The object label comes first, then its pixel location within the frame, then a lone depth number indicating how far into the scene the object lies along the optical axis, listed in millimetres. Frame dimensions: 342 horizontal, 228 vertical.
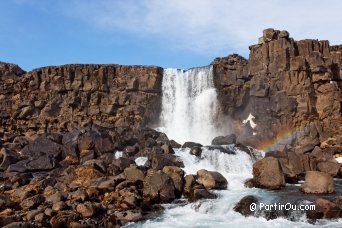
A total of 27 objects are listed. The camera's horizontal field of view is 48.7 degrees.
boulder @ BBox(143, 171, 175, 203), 24859
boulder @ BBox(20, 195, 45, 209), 23672
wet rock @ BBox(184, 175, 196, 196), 26156
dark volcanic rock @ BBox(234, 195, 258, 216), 21789
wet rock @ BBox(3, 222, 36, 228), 19609
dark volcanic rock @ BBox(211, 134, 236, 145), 40781
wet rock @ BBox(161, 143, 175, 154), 36000
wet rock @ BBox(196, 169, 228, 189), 27469
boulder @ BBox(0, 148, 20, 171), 33438
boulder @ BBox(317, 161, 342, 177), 30344
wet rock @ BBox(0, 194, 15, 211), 23656
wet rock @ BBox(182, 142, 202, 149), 38738
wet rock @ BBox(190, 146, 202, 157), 35344
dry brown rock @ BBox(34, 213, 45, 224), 21156
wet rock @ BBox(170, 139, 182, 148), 39875
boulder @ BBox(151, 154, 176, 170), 31016
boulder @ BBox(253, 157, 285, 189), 26562
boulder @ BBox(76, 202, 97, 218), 21884
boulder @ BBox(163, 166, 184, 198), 26156
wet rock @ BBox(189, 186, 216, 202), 24688
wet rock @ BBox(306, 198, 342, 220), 20000
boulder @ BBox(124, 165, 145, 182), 27844
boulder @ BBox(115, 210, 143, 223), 21656
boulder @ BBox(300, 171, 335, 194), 24328
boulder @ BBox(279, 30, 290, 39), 44031
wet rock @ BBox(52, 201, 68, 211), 22500
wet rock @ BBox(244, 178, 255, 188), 27600
